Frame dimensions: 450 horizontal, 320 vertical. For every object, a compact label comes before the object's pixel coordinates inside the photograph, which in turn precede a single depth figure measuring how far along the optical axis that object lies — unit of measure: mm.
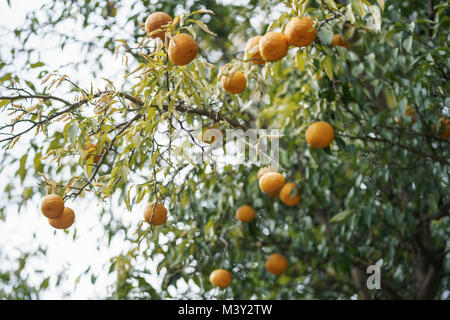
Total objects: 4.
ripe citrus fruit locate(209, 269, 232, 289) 2291
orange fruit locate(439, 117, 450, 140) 2334
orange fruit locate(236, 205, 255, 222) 2406
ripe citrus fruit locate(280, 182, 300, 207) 2564
